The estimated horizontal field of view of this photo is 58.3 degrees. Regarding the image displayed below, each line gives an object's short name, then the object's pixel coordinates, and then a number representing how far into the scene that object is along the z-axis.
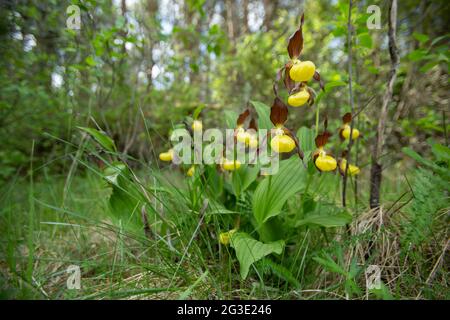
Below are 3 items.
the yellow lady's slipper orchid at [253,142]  0.55
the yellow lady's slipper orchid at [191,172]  0.59
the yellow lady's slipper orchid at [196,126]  0.59
